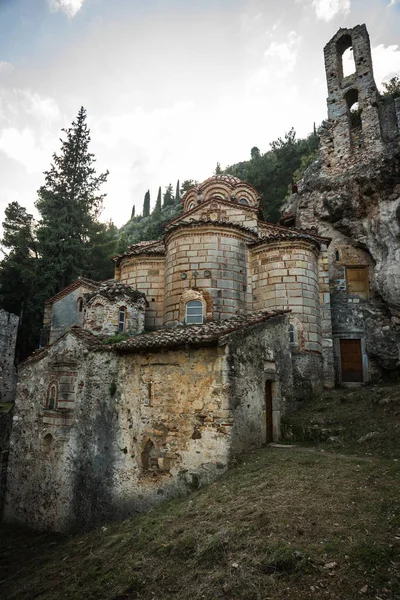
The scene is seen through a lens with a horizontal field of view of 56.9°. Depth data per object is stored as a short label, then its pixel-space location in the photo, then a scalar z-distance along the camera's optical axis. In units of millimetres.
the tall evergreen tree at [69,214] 23953
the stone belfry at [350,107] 19109
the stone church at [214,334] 8609
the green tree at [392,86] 22391
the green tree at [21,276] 23969
